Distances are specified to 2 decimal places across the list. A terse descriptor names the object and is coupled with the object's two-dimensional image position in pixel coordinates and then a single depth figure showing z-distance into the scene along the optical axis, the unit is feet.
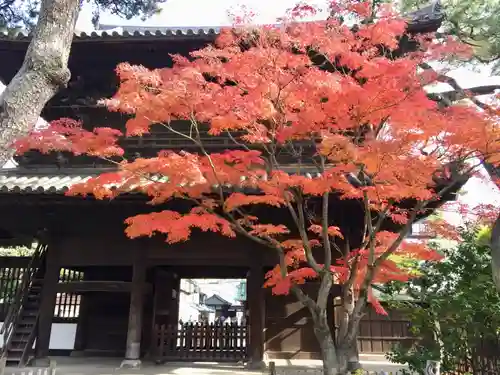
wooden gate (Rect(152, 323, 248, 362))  31.96
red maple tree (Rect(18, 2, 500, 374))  18.81
